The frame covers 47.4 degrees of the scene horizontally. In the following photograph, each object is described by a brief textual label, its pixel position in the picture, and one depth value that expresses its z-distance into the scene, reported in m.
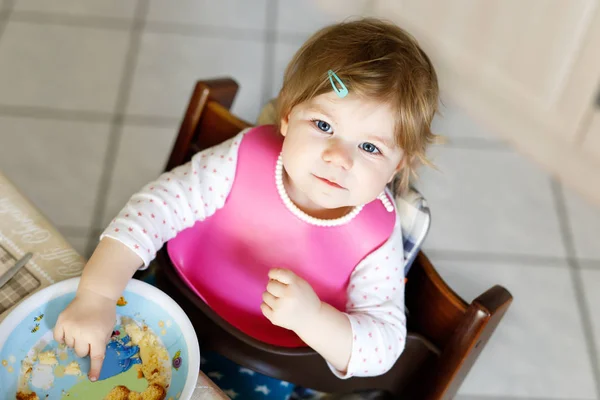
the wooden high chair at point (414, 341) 0.80
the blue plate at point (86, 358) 0.63
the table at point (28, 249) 0.70
